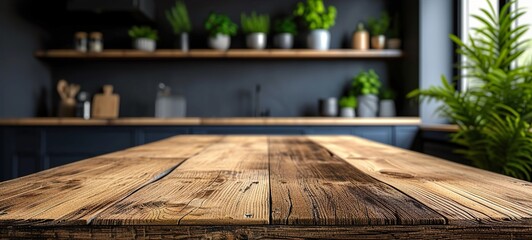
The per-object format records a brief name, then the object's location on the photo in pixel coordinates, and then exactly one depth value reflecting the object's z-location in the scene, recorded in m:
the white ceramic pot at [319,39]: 3.75
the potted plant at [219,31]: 3.75
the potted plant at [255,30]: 3.79
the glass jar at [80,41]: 3.78
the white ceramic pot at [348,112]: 3.73
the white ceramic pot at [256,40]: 3.79
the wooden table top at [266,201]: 0.52
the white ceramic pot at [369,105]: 3.75
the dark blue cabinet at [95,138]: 3.43
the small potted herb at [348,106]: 3.72
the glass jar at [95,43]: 3.79
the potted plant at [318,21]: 3.75
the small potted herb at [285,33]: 3.81
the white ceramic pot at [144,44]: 3.76
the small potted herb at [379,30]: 3.80
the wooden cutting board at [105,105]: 3.87
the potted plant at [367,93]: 3.72
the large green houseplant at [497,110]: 2.04
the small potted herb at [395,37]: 3.82
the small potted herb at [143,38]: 3.76
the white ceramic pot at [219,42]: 3.77
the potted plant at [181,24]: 3.80
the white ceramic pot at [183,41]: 3.80
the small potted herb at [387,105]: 3.77
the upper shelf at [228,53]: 3.72
